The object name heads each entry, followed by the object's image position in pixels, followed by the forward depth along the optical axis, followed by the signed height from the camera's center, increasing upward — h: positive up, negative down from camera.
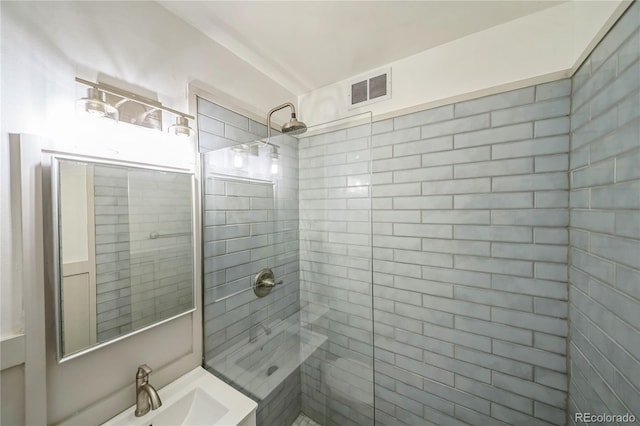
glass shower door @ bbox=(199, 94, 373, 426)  1.22 -0.34
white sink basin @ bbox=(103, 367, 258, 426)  0.88 -0.85
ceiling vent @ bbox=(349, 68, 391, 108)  1.48 +0.86
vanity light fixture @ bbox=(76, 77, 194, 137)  0.76 +0.42
